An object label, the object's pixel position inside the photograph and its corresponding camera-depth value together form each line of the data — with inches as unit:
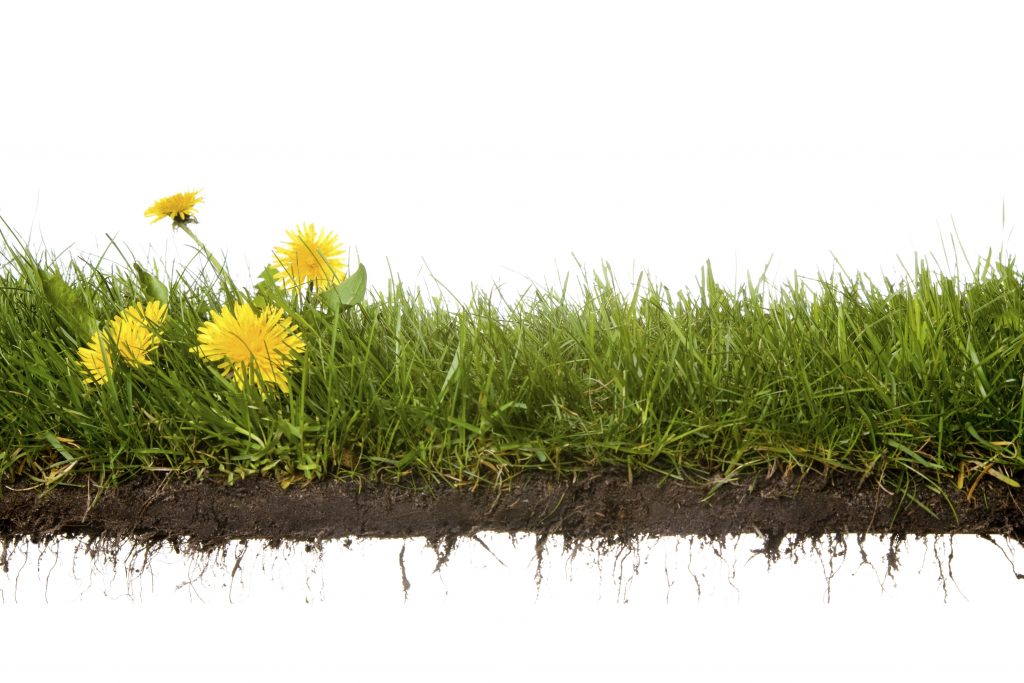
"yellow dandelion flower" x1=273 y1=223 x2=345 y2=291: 39.8
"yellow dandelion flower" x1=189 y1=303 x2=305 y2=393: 38.2
